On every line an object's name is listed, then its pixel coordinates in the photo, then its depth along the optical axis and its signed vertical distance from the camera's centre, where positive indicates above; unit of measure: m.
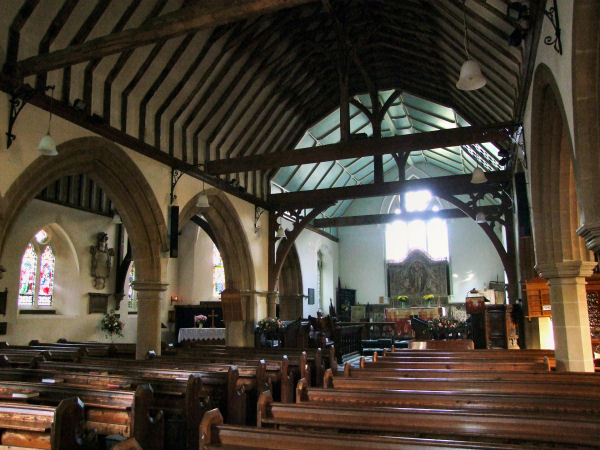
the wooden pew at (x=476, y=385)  3.93 -0.63
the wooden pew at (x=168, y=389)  4.48 -0.72
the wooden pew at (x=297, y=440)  2.11 -0.57
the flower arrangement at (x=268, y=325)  12.10 -0.34
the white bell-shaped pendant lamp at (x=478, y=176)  9.08 +2.42
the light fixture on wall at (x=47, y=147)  5.94 +1.99
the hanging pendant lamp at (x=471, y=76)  5.61 +2.64
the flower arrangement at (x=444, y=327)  10.98 -0.39
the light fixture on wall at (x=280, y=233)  13.30 +2.08
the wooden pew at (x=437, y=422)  2.48 -0.61
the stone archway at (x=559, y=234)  6.57 +1.06
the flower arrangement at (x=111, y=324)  12.70 -0.28
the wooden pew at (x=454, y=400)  3.23 -0.62
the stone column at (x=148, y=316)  9.02 -0.06
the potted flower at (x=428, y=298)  19.84 +0.46
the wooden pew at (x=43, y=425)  2.99 -0.70
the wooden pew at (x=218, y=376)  5.25 -0.71
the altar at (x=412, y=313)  18.72 -0.12
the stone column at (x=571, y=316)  6.55 -0.11
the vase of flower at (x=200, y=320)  14.99 -0.24
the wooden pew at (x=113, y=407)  3.63 -0.71
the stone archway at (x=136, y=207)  7.86 +1.90
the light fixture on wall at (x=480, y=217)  12.59 +2.32
